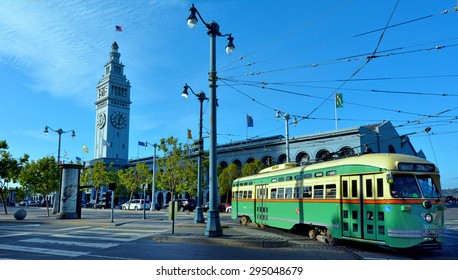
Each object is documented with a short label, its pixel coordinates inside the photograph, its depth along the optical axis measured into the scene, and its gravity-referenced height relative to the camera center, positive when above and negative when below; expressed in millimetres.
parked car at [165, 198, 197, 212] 46938 -1705
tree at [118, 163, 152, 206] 58469 +2173
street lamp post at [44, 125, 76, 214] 35375 +5585
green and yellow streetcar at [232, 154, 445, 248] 10992 -280
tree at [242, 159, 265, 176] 48094 +3110
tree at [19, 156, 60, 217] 36312 +1502
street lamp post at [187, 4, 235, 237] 14328 +2918
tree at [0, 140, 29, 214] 30680 +2151
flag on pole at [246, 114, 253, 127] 44469 +8390
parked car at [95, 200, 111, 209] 60072 -2353
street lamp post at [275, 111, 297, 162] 29266 +5788
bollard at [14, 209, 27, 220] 26141 -1630
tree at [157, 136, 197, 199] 47031 +2890
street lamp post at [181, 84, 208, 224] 22519 +1171
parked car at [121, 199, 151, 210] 52594 -1946
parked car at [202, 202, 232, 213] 44781 -1959
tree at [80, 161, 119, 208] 64625 +2635
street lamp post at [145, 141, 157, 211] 50812 -1526
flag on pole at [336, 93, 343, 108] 36862 +9086
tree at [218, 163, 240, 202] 49906 +1911
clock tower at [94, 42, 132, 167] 103125 +22071
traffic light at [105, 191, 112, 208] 70169 -1854
